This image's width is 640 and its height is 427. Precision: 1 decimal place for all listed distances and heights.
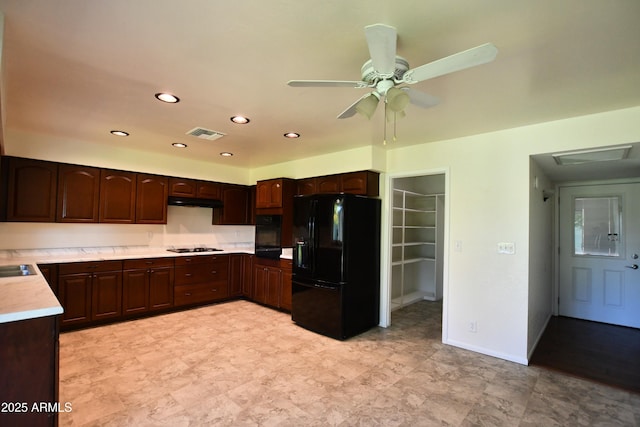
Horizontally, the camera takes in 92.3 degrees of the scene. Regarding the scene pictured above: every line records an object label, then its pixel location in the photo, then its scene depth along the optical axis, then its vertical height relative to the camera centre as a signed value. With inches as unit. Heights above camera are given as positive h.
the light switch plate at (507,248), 123.5 -9.2
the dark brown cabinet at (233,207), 215.0 +9.5
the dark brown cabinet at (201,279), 181.0 -36.7
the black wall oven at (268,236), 188.9 -9.2
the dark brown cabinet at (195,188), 189.0 +20.4
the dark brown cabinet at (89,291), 144.2 -35.7
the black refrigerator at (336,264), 145.3 -20.7
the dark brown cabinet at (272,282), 181.2 -37.7
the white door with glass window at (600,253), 168.2 -15.2
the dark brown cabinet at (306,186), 180.2 +21.3
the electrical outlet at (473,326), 132.6 -44.0
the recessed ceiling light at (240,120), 117.3 +39.4
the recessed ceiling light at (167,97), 97.4 +39.7
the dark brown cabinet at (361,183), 155.8 +20.7
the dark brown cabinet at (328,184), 167.8 +21.5
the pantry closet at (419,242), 204.4 -13.2
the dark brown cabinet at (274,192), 188.1 +18.2
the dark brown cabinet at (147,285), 162.1 -36.1
